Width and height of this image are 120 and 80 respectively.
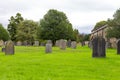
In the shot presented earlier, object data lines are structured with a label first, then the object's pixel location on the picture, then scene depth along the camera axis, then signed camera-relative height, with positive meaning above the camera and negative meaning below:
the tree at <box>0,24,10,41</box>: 55.47 +3.10
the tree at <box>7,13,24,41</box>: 63.89 +7.53
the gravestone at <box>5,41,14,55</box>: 15.13 -0.41
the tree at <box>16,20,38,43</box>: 58.05 +4.70
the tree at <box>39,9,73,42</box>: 42.64 +4.30
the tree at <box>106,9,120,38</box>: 28.32 +2.80
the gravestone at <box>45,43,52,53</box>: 17.04 -0.49
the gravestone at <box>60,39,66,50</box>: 22.64 -0.25
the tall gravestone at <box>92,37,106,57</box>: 12.72 -0.31
